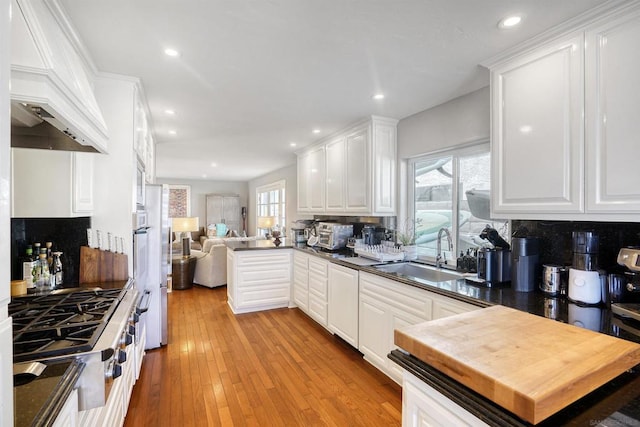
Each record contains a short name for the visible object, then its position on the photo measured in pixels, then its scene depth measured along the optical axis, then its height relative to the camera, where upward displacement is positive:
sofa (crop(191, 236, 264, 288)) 5.17 -0.93
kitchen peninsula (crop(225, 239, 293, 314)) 3.96 -0.85
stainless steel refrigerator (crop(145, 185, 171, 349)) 2.82 -0.46
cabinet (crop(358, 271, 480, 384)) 1.96 -0.73
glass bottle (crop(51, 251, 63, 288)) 1.94 -0.37
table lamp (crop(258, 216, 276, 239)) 5.85 -0.17
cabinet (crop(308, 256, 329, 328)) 3.35 -0.88
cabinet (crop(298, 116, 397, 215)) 3.26 +0.52
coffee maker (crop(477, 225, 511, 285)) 1.98 -0.34
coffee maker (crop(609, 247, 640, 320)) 1.32 -0.36
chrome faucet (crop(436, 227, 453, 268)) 2.68 -0.30
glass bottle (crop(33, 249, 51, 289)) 1.83 -0.37
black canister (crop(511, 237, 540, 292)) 1.87 -0.31
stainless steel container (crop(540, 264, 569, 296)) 1.74 -0.39
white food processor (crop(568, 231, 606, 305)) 1.57 -0.31
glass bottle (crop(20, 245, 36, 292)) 1.79 -0.32
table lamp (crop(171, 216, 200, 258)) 5.65 -0.22
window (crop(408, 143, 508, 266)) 2.59 +0.13
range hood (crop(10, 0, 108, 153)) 0.94 +0.43
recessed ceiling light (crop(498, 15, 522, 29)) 1.55 +1.01
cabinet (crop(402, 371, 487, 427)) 0.85 -0.59
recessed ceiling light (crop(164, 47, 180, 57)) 1.89 +1.03
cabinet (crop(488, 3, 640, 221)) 1.39 +0.47
